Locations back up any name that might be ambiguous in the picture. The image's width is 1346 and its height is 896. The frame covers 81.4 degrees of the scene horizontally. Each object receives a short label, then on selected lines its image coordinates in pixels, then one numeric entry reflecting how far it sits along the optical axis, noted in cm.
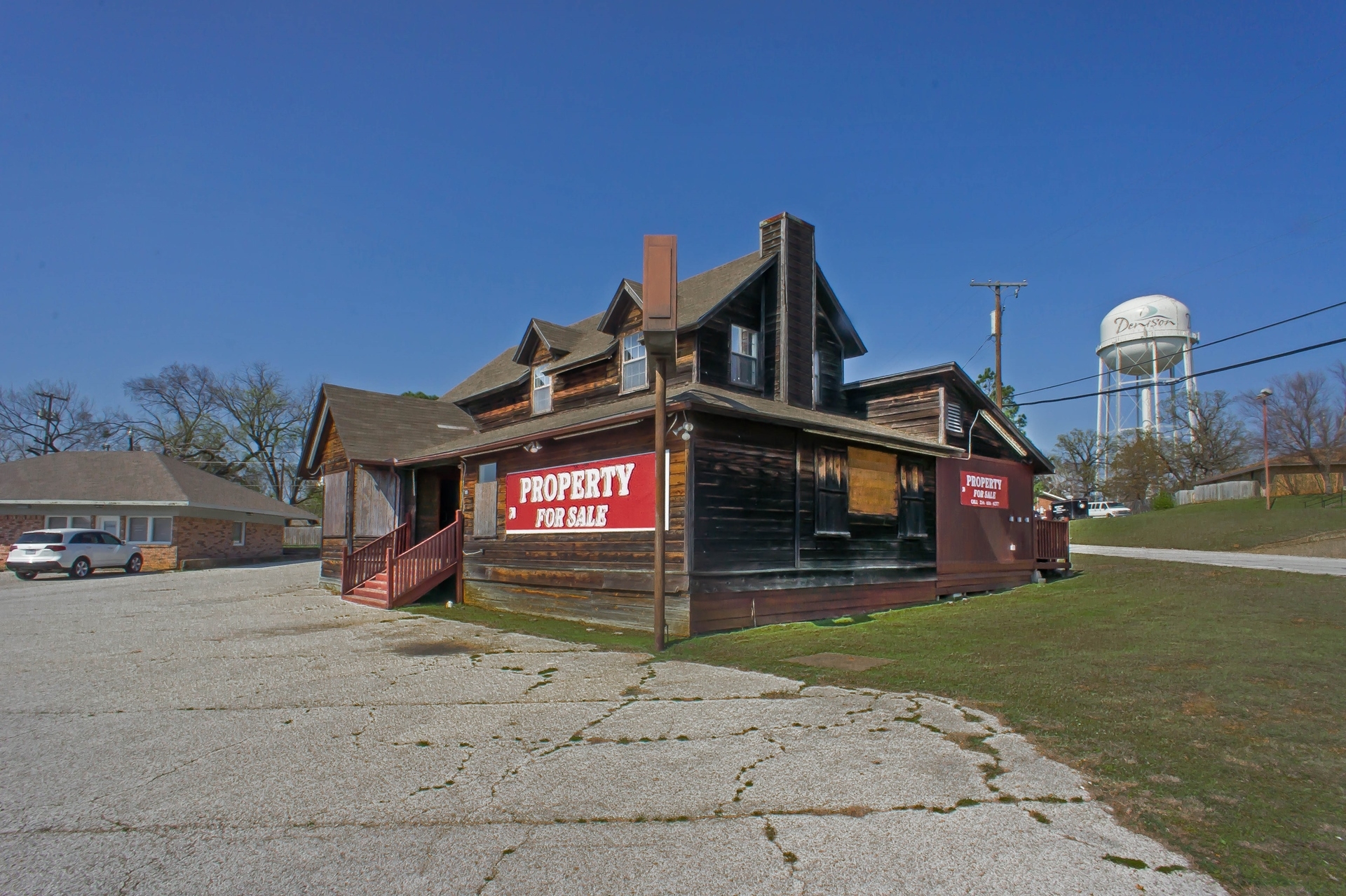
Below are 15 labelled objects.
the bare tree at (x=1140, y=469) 5606
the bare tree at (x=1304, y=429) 4981
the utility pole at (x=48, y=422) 5791
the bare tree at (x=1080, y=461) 6544
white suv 2745
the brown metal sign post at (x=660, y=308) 990
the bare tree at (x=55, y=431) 5825
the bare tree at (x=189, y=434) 5812
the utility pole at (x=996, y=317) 3081
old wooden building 1328
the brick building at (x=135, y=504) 3262
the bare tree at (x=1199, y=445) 5584
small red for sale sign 1875
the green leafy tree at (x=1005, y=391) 4475
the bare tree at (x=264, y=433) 5984
